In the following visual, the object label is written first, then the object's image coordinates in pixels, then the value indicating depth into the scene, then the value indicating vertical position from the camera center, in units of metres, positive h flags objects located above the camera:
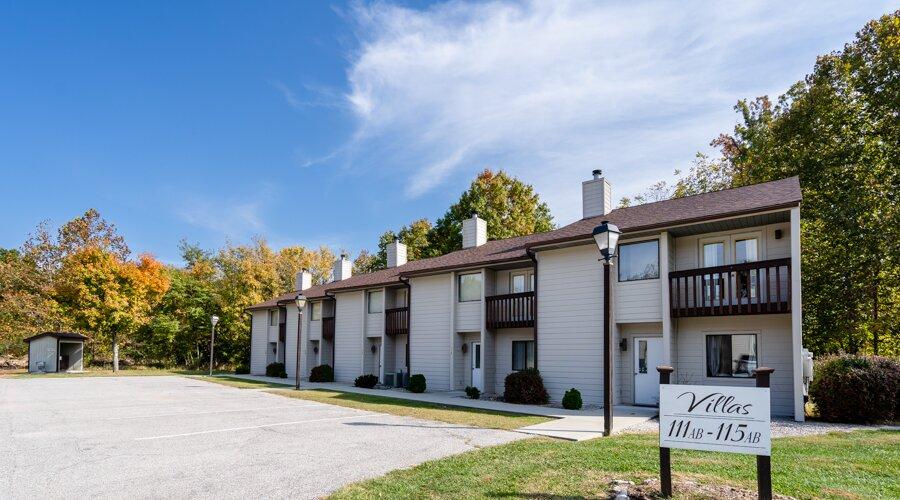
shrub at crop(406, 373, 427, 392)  19.91 -3.22
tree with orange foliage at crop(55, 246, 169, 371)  31.84 +0.17
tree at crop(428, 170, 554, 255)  37.59 +6.28
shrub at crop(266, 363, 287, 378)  29.23 -4.12
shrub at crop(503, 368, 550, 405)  15.95 -2.77
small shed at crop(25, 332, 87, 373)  32.06 -3.34
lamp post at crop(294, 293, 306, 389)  21.42 -0.24
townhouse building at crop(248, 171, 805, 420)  13.13 -0.17
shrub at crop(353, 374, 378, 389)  22.48 -3.56
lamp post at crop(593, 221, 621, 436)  9.91 +0.59
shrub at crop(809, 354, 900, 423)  11.13 -1.92
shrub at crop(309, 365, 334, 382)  25.70 -3.75
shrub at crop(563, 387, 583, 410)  14.59 -2.80
